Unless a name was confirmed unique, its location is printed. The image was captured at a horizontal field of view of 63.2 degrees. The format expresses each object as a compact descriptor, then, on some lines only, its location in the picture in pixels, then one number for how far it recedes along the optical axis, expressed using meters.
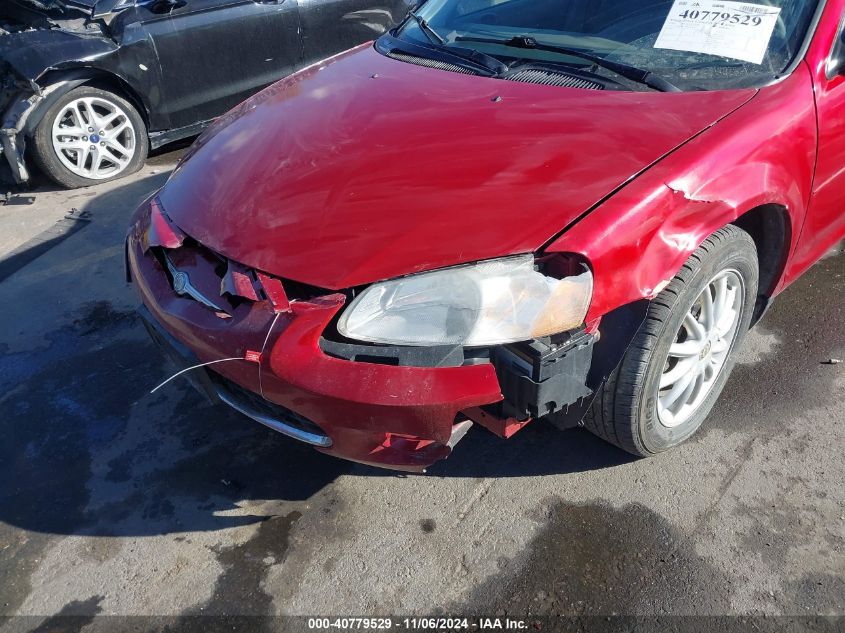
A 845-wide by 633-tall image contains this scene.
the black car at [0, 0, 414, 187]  4.48
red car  1.71
